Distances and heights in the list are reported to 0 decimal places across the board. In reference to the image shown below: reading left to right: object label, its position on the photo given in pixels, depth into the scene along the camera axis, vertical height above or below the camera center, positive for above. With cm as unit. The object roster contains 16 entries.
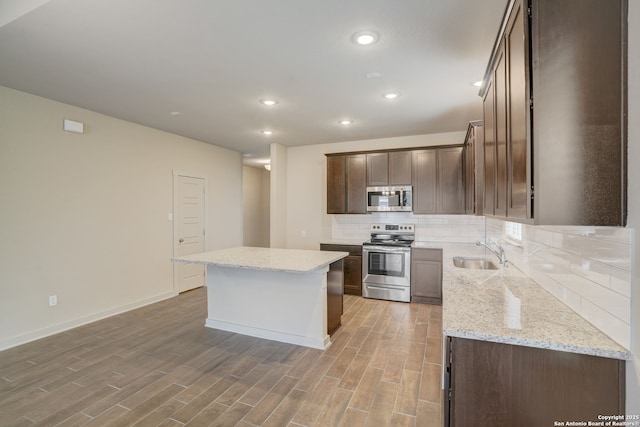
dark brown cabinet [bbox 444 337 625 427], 117 -72
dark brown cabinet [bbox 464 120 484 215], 288 +53
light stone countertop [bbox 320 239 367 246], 500 -48
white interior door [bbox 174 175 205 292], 502 -21
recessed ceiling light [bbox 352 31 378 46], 212 +128
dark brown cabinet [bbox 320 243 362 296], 488 -91
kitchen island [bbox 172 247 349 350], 309 -89
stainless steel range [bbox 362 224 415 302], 455 -87
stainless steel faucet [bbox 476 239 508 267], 270 -37
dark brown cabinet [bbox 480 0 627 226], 112 +40
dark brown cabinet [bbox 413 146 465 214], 455 +50
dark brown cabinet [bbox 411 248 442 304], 439 -92
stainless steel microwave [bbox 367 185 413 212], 480 +24
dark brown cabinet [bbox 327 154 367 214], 509 +53
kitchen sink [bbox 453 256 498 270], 309 -52
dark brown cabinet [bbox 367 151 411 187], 483 +75
